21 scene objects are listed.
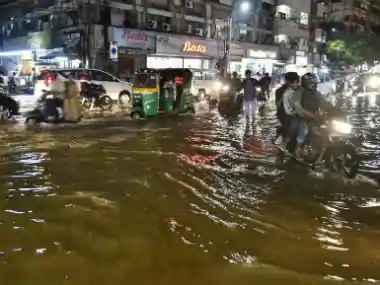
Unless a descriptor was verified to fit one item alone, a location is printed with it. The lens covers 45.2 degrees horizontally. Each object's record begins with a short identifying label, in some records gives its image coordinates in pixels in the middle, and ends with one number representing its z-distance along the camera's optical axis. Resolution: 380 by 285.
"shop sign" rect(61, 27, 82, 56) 26.52
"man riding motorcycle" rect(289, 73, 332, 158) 7.76
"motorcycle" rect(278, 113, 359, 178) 7.30
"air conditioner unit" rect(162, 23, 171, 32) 31.41
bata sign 32.44
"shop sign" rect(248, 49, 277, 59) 40.68
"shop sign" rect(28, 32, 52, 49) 28.64
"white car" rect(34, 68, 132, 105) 19.17
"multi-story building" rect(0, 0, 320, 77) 26.95
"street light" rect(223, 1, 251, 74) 32.72
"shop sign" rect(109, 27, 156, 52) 27.30
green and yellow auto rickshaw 14.76
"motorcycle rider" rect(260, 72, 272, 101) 21.18
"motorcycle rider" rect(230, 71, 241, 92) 19.64
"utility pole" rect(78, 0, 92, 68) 26.23
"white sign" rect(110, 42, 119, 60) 25.70
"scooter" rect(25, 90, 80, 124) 13.33
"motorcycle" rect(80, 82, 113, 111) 18.12
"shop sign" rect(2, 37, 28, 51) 30.81
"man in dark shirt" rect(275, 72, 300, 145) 8.28
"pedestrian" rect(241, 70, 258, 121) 14.23
